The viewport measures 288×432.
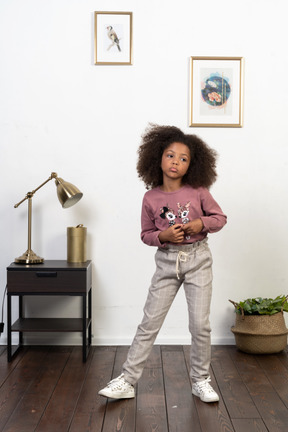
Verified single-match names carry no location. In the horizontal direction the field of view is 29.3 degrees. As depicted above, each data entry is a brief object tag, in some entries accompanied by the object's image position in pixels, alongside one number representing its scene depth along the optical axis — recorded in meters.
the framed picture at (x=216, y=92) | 3.17
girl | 2.26
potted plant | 2.96
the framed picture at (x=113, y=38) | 3.14
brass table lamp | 2.89
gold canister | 3.03
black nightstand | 2.86
